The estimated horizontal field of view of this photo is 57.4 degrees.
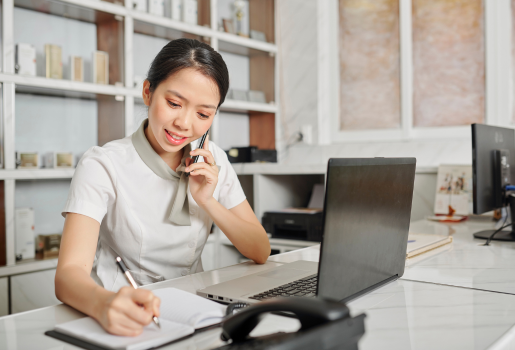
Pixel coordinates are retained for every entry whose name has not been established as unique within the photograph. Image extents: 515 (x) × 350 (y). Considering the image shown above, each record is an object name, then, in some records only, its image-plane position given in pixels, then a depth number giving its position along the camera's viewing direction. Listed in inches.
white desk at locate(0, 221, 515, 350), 27.8
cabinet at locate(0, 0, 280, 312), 90.0
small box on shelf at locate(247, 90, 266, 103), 137.8
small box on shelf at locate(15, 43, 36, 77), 91.4
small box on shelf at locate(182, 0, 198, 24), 119.3
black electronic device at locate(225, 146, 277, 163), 119.7
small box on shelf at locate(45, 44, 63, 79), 96.2
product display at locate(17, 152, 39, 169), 92.1
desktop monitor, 64.4
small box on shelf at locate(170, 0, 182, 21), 116.8
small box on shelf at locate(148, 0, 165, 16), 112.0
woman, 46.5
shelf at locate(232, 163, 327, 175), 102.7
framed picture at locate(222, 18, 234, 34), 130.4
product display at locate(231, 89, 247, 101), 132.3
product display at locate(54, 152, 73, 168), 98.7
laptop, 29.6
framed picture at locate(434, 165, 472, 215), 91.0
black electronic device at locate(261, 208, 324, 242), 99.8
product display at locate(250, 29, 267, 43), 139.2
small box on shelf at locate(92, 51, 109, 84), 102.5
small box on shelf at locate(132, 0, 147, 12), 107.7
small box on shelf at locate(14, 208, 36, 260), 92.3
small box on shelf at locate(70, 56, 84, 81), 99.3
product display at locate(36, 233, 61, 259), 96.7
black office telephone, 17.2
